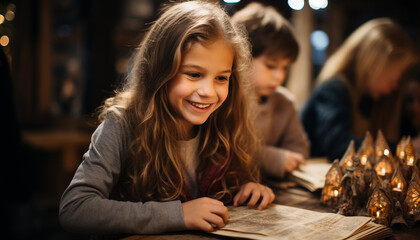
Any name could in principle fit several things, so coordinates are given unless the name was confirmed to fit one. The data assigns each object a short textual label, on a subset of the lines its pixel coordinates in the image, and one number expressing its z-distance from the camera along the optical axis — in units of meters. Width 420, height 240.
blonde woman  2.60
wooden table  1.13
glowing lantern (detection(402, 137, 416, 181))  1.44
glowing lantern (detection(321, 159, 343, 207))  1.45
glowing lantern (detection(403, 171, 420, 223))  1.27
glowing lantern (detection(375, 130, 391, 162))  1.53
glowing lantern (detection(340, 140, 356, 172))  1.52
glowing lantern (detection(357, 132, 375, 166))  1.56
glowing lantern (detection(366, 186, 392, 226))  1.24
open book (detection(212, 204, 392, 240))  1.11
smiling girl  1.17
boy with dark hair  1.91
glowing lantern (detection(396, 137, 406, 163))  1.52
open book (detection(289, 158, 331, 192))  1.66
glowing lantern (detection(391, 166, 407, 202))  1.32
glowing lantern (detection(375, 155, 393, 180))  1.44
